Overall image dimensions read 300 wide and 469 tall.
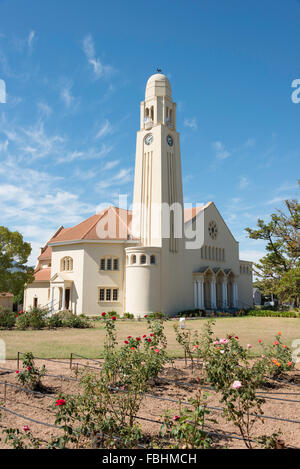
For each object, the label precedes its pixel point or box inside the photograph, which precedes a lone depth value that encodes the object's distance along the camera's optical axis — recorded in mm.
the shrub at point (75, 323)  25484
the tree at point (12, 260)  26688
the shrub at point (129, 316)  34031
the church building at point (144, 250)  35053
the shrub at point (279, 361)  9938
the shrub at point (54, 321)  24766
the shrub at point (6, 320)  23703
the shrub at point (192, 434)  4367
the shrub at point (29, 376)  8552
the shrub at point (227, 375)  5406
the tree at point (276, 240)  28359
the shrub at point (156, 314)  32020
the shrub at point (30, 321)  23406
